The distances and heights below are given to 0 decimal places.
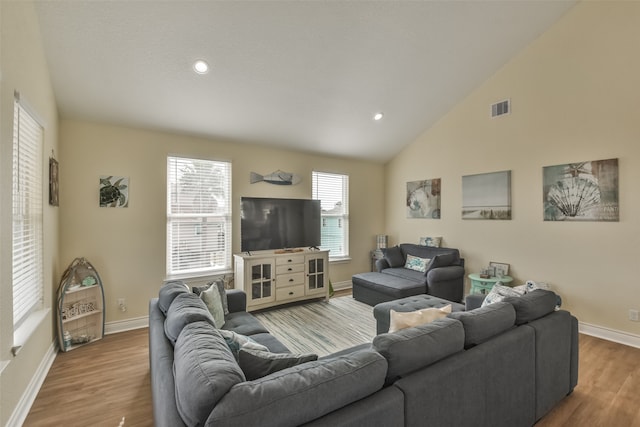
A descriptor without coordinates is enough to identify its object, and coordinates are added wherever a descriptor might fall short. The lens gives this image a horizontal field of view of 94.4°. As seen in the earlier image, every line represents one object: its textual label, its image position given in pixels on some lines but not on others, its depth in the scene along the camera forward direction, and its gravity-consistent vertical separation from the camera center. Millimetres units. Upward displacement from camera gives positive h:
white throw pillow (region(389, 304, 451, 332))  1881 -661
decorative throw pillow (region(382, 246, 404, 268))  5166 -701
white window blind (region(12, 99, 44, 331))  2148 +36
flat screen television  4371 -83
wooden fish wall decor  4602 +649
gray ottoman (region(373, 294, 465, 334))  2973 -921
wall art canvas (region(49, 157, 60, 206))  2900 +382
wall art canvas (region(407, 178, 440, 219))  5191 +323
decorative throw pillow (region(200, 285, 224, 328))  2521 -733
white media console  4133 -859
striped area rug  3240 -1373
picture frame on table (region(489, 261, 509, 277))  4238 -769
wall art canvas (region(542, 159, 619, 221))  3346 +283
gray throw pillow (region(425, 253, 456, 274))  4414 -672
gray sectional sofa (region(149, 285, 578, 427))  1021 -699
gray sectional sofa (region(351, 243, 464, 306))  4250 -950
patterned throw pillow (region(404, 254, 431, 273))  4832 -782
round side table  4047 -925
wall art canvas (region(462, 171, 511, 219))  4270 +305
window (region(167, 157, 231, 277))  4020 +30
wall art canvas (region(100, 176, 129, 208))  3535 +342
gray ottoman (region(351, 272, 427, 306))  4145 -1035
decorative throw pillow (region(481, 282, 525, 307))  2349 -627
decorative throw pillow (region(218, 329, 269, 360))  1485 -649
